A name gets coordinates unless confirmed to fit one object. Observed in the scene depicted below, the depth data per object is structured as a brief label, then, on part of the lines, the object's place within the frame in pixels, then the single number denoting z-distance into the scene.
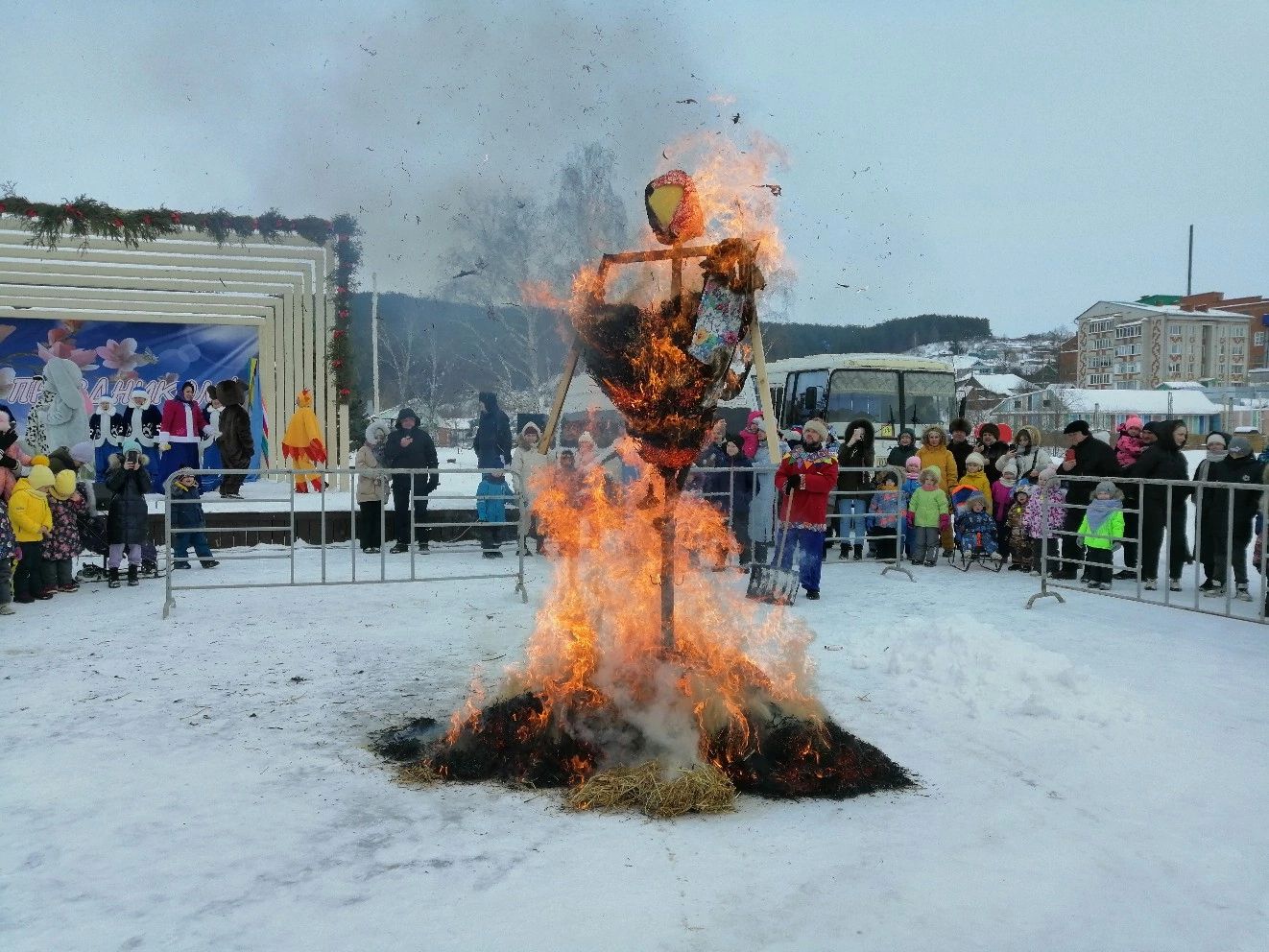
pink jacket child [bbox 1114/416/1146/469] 10.74
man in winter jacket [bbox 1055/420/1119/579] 10.29
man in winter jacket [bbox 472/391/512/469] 13.64
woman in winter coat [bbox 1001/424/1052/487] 11.67
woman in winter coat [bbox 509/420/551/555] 11.40
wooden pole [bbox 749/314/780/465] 4.96
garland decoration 16.20
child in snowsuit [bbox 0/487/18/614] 8.76
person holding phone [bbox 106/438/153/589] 10.18
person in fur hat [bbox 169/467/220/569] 11.00
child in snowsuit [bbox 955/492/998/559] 11.84
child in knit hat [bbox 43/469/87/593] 9.63
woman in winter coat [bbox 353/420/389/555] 12.54
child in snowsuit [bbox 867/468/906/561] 12.41
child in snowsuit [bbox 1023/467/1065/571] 9.47
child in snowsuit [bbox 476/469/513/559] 12.23
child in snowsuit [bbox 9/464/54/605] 9.17
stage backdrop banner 18.45
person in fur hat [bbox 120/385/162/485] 16.92
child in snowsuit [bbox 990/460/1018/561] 11.61
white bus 20.14
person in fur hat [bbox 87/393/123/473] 17.62
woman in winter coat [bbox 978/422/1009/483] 12.59
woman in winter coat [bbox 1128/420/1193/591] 10.00
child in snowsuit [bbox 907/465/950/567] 11.92
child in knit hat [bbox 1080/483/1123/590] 9.66
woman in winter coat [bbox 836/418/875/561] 12.59
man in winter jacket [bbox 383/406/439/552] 12.71
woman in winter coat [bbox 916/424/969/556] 12.42
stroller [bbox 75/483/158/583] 10.62
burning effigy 4.79
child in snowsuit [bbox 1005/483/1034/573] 11.40
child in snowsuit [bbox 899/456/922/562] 12.32
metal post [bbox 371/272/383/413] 30.38
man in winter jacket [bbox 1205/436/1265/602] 9.34
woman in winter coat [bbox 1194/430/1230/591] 9.65
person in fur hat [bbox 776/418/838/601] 9.84
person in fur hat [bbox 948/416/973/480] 12.97
